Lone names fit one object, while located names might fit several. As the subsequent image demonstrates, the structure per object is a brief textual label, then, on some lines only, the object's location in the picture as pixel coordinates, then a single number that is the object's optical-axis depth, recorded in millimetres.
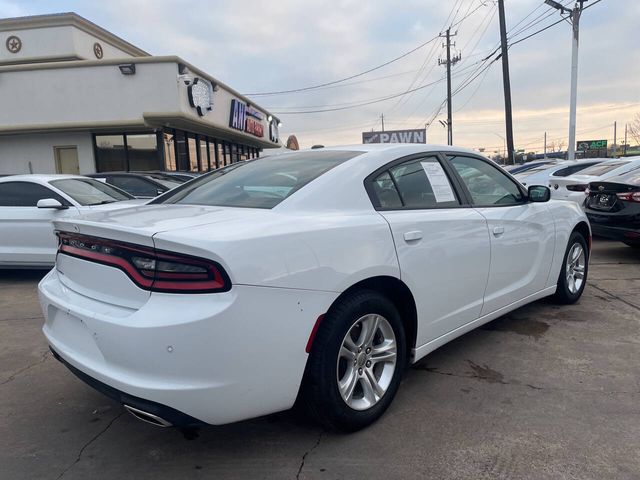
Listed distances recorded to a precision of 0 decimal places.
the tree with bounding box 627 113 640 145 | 70344
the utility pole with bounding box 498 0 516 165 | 20125
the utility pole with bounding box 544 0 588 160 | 17203
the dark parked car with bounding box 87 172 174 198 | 9109
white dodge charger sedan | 2002
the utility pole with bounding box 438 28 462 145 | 35188
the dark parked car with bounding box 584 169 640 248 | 6355
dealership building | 14297
